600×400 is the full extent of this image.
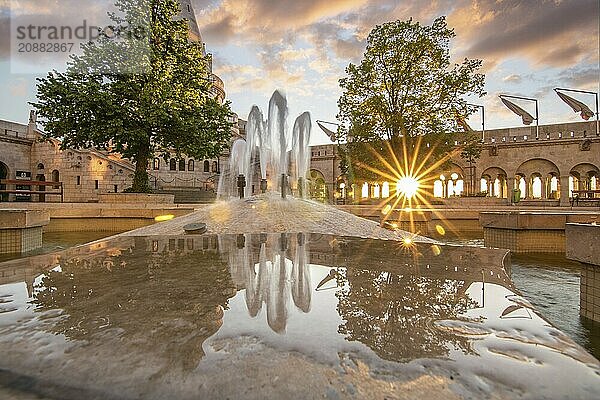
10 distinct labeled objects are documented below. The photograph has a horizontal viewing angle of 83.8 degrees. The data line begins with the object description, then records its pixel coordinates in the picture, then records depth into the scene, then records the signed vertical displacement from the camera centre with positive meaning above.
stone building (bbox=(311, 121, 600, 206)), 27.98 +3.89
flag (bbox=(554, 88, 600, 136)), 31.48 +9.18
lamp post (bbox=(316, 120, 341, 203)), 44.04 +10.10
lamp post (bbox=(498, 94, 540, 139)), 30.57 +9.29
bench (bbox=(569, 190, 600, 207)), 18.33 +0.15
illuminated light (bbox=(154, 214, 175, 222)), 11.22 -0.40
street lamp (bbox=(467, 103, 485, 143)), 31.71 +7.73
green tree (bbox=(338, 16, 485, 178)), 20.33 +7.07
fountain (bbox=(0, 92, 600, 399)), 1.25 -0.66
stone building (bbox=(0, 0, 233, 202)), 23.69 +2.88
